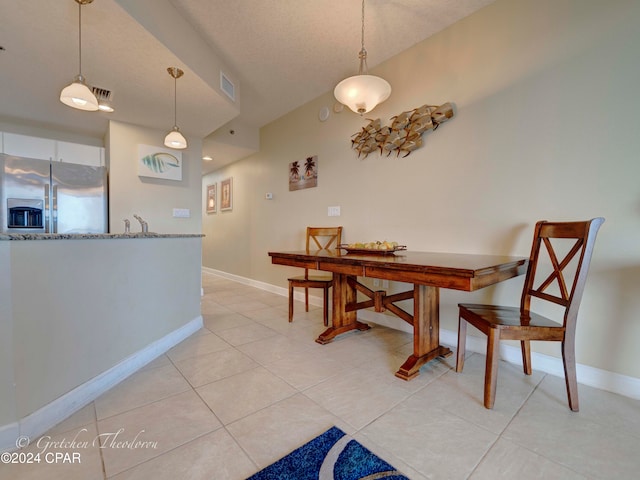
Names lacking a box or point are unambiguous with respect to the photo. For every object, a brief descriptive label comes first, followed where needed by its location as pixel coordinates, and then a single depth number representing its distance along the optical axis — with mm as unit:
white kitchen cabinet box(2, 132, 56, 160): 3193
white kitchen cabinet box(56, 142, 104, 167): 3490
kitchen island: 1165
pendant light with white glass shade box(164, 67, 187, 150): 2559
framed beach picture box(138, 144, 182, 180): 3426
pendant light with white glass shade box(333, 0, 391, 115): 1782
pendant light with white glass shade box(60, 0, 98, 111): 1707
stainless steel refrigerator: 2938
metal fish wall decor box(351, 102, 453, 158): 2309
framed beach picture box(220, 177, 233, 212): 5195
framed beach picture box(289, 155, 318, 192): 3514
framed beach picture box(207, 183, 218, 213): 5758
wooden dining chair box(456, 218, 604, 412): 1405
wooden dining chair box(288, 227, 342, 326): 2773
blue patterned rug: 1012
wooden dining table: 1368
